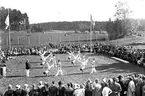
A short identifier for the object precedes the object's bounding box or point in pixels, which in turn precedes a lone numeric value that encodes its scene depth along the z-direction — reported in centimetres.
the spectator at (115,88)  1300
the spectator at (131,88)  1340
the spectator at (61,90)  1372
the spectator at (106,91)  1262
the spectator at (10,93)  1348
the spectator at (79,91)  1267
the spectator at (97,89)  1288
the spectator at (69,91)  1321
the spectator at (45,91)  1391
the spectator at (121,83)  1409
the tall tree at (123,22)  7844
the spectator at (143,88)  1290
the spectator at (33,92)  1376
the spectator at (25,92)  1352
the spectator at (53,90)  1375
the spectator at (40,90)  1390
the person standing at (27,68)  2423
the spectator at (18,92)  1349
